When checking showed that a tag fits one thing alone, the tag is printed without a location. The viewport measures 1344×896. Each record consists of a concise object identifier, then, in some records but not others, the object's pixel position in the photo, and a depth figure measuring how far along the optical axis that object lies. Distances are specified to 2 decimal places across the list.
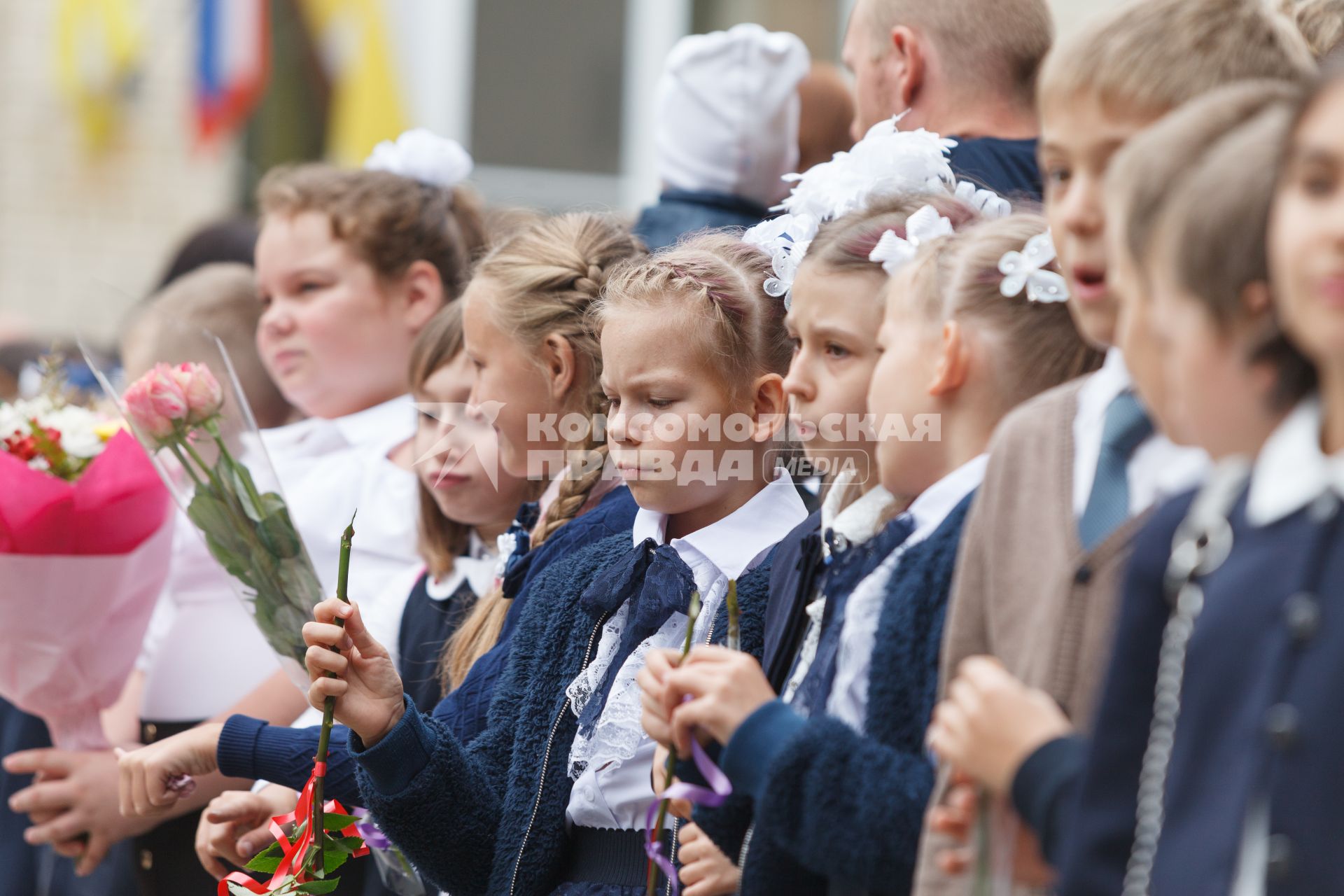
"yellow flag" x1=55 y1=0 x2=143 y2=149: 19.87
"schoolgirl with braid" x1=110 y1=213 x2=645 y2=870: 6.18
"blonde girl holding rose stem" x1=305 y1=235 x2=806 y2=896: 5.29
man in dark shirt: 7.32
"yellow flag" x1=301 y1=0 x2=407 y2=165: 20.06
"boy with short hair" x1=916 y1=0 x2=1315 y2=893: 3.45
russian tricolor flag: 20.03
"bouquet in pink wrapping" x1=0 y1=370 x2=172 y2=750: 7.27
